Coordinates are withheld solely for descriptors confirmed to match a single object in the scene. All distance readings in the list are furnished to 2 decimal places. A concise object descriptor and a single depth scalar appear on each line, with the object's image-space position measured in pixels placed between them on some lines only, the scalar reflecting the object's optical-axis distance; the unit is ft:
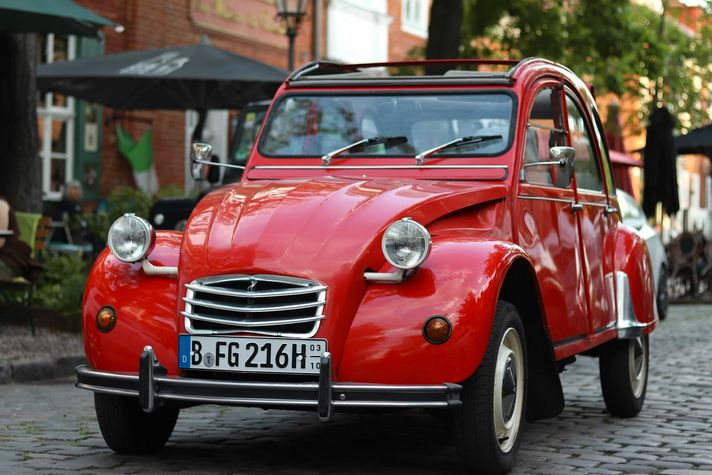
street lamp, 63.10
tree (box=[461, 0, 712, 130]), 80.48
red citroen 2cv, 18.95
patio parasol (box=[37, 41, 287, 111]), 52.90
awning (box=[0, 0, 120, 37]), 39.47
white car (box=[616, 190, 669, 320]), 53.11
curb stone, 33.70
